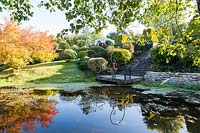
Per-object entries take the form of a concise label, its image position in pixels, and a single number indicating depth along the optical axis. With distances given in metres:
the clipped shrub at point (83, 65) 11.21
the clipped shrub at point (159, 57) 8.67
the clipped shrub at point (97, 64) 10.05
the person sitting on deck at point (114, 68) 10.49
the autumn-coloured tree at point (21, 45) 9.75
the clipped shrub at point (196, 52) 2.27
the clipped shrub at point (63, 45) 18.13
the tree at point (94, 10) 2.16
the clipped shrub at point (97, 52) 12.70
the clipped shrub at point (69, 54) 13.97
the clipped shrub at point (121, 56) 11.13
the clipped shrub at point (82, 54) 13.68
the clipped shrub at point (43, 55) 11.22
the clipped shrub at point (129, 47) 12.64
